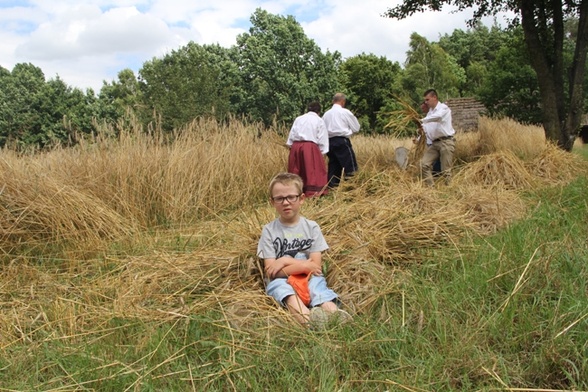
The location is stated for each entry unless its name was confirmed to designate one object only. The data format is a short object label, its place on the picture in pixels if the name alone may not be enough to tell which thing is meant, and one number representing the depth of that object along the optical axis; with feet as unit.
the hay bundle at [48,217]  13.83
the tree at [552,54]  27.78
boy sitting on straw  8.79
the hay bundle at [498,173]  20.36
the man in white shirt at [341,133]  22.93
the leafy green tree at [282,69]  97.25
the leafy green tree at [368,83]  100.07
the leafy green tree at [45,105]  96.43
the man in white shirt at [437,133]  22.48
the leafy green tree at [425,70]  90.17
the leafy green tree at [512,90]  67.56
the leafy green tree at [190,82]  81.46
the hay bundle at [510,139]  29.01
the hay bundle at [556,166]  22.85
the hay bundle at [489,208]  13.20
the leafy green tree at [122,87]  153.38
